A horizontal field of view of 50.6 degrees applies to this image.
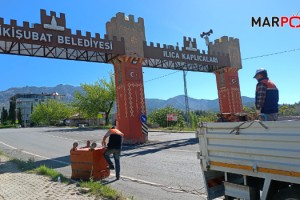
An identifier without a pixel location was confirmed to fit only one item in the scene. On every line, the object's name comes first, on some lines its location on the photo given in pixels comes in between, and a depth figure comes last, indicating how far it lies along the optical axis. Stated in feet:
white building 547.94
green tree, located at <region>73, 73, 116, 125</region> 167.84
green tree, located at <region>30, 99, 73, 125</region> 327.47
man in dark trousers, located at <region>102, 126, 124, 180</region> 32.50
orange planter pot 31.65
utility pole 114.73
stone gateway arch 58.95
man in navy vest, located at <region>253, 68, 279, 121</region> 18.69
